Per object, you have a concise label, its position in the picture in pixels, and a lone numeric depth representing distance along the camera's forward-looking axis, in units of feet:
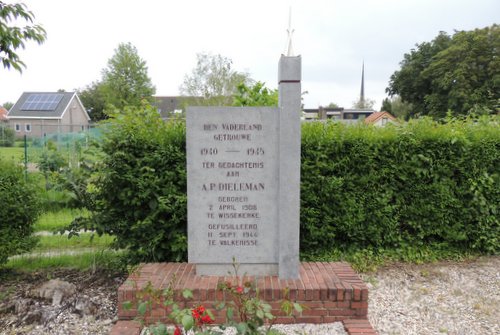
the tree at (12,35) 13.65
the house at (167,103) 209.88
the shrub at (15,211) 14.92
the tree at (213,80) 110.28
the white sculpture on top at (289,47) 11.45
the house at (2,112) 225.62
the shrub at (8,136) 48.67
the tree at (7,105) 279.90
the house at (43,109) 159.30
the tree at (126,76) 130.00
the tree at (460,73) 106.22
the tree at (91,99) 215.51
